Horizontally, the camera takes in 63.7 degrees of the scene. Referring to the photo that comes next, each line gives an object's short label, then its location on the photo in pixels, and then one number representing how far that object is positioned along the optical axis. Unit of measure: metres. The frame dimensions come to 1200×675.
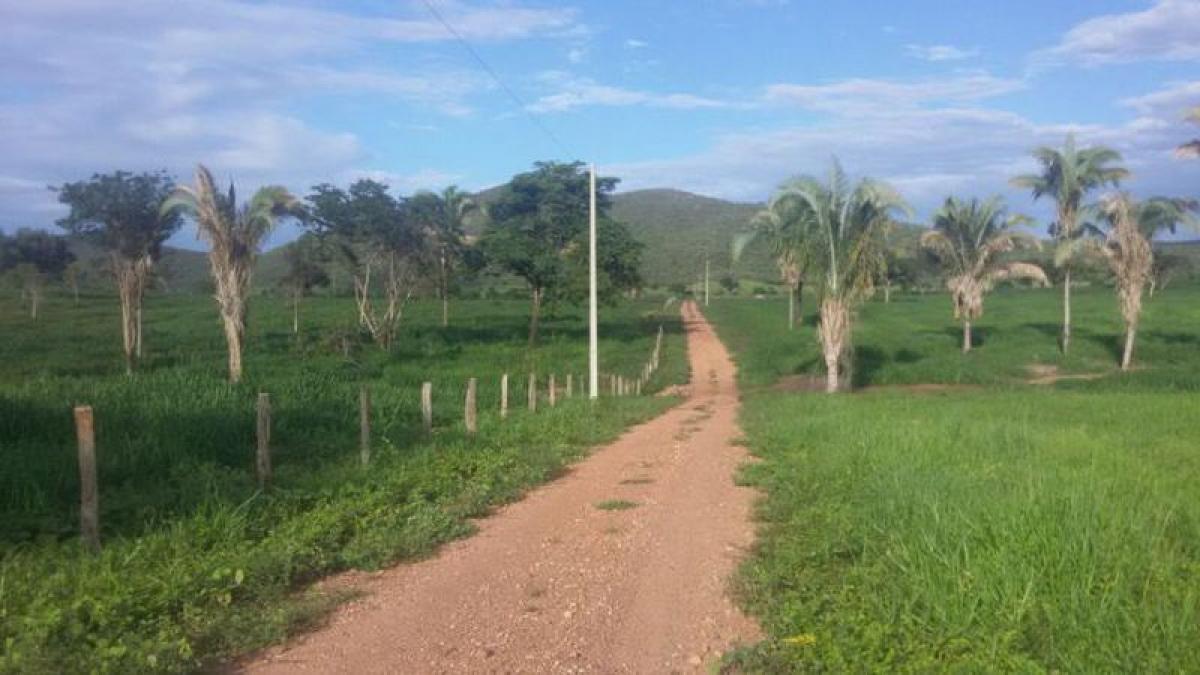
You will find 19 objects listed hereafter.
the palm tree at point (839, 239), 26.28
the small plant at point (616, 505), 9.70
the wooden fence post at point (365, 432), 11.77
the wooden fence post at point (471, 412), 15.14
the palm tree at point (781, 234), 27.47
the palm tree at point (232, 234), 23.72
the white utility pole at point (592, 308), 22.50
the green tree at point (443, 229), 40.49
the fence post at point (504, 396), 18.51
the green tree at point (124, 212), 33.44
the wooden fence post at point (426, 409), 14.01
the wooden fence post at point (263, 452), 9.95
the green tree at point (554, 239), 38.72
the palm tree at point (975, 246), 37.69
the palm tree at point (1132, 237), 32.56
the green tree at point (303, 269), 42.38
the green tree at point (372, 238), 36.19
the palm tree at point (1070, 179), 34.34
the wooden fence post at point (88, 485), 7.20
